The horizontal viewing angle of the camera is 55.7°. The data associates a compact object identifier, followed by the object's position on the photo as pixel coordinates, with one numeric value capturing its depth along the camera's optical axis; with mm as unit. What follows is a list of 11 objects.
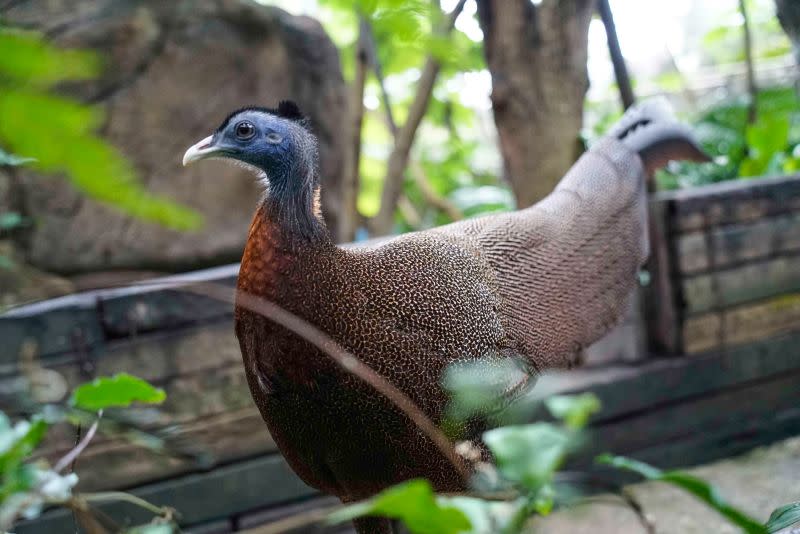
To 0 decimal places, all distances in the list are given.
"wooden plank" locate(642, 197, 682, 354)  2941
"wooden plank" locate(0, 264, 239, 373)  2150
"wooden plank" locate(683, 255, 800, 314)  2967
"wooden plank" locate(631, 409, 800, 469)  2953
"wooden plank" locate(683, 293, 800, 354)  2975
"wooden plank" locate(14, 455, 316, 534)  2324
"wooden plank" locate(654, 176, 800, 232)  2934
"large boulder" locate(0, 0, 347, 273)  3422
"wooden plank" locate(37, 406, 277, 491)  2234
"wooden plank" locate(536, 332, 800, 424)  2842
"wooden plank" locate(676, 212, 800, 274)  2951
